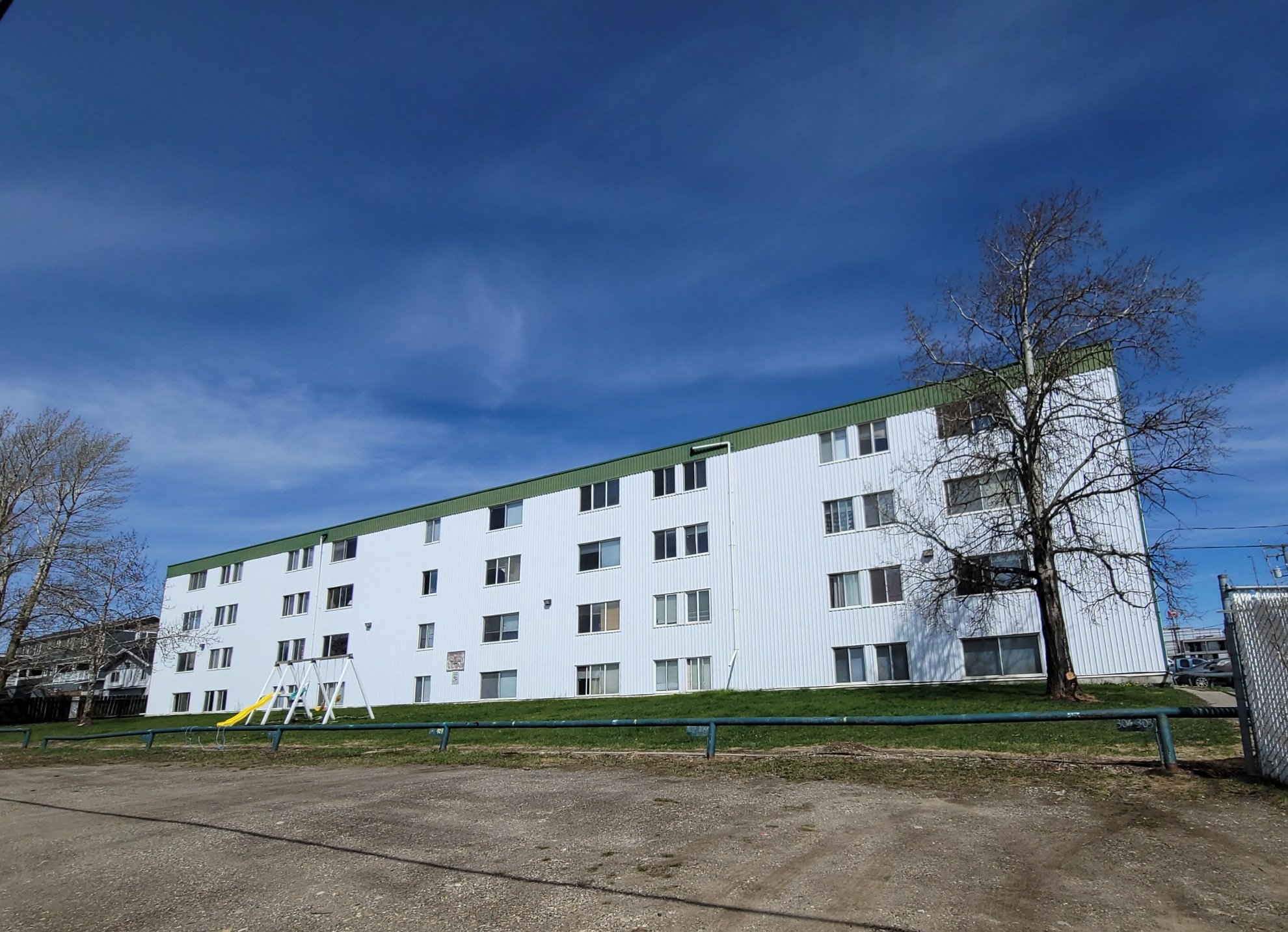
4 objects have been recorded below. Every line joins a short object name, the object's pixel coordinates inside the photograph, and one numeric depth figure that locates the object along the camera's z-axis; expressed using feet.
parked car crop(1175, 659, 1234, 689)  96.73
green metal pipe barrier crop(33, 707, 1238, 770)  29.68
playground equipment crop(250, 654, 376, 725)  104.40
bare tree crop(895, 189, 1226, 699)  70.49
